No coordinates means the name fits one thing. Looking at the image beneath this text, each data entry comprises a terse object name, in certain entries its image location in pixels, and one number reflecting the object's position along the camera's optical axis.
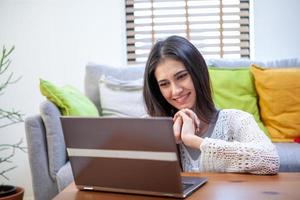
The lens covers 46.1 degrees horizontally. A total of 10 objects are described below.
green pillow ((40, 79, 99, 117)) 1.72
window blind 2.68
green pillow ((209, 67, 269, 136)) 2.14
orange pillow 2.05
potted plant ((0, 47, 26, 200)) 2.51
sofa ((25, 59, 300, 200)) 1.61
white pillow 2.15
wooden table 0.68
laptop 0.66
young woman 0.98
